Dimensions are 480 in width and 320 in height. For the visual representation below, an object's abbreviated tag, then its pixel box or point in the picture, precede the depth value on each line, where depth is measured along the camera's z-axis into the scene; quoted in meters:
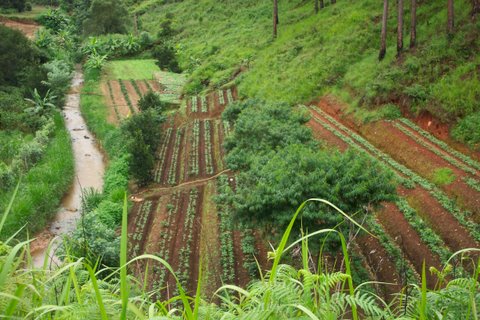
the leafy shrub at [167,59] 42.56
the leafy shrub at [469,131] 16.41
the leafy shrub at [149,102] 29.17
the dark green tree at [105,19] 51.94
